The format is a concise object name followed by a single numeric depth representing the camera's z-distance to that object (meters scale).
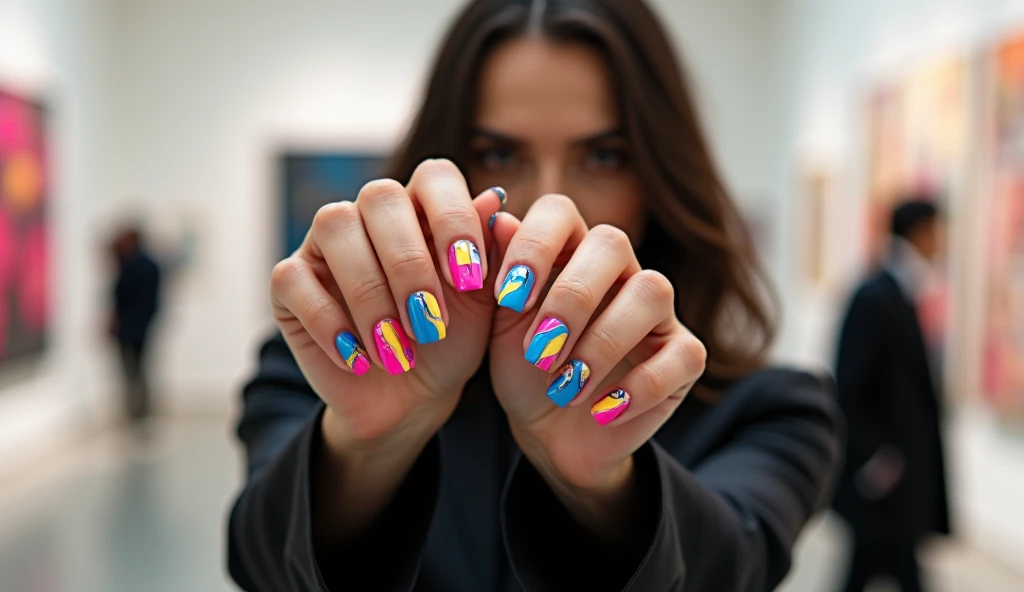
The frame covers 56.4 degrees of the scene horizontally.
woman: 0.89
